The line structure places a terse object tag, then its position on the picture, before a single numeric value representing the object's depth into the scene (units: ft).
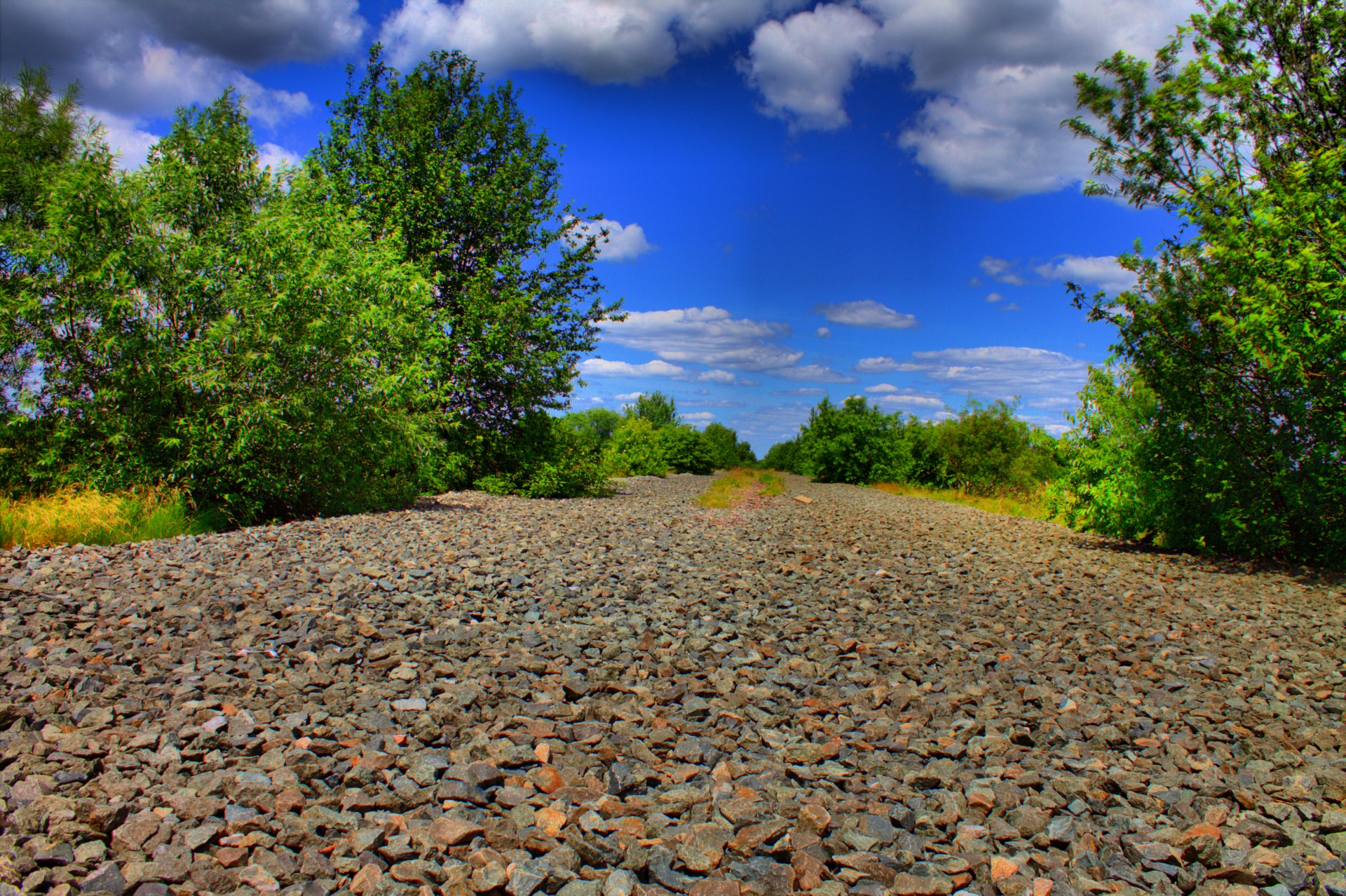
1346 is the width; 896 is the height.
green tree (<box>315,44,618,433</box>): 55.67
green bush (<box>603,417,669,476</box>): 110.32
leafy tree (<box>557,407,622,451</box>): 63.77
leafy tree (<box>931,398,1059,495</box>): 84.17
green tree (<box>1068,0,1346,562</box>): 27.84
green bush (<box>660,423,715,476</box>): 133.90
